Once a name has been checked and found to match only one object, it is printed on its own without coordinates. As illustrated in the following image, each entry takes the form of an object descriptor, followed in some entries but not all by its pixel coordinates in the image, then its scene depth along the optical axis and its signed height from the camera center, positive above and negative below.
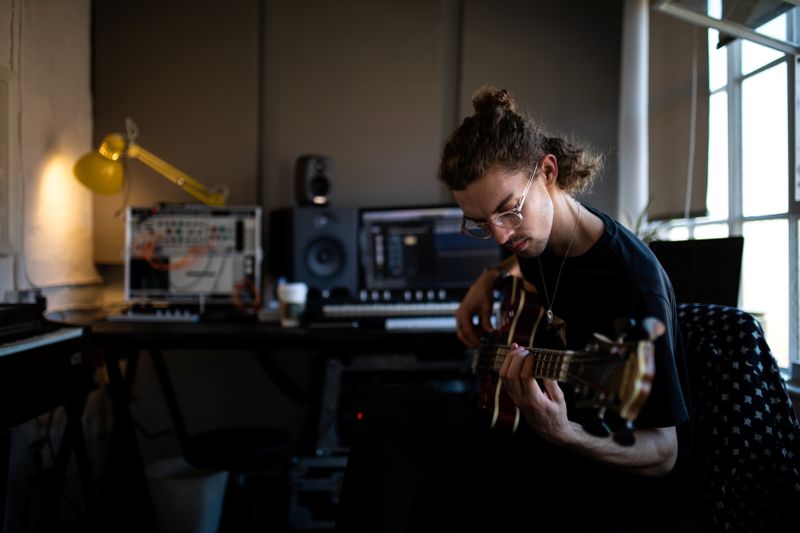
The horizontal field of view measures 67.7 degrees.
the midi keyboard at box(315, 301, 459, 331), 2.18 -0.18
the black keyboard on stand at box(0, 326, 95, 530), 1.42 -0.33
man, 1.09 -0.30
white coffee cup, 2.15 -0.14
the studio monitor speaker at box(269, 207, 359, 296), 2.52 +0.07
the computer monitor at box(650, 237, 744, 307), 1.62 +0.00
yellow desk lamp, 2.34 +0.39
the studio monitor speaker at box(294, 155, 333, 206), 2.59 +0.38
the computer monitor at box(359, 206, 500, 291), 2.55 +0.05
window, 1.88 +0.34
